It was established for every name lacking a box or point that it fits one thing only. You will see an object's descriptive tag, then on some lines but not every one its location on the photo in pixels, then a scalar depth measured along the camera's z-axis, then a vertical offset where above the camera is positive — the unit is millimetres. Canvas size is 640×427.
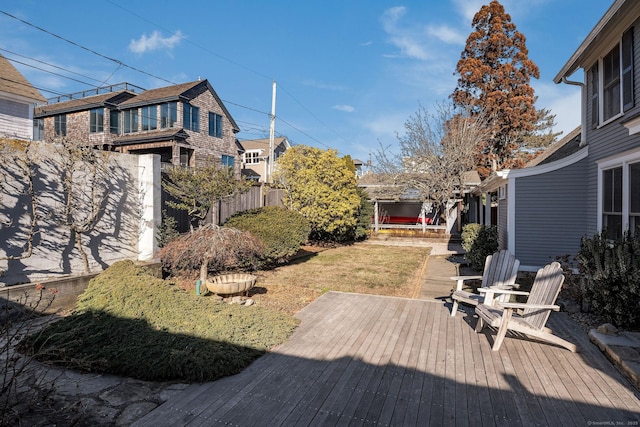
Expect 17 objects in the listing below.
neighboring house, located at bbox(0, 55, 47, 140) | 12297 +3830
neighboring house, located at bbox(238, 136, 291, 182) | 34859 +6019
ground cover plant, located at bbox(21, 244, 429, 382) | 3820 -1527
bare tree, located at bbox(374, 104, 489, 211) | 18641 +3236
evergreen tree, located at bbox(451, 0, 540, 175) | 21047 +7891
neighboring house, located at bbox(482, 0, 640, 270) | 5816 +870
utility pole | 18625 +4873
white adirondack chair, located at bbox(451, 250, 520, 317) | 5492 -1025
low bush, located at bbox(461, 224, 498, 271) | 9977 -915
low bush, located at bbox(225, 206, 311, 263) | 9734 -445
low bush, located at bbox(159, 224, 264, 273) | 7539 -751
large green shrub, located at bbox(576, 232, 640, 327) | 4645 -869
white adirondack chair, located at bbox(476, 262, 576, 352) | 4305 -1286
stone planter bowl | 6502 -1350
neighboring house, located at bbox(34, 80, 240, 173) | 22370 +5980
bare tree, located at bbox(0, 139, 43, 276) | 6047 +385
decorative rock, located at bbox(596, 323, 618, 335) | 4516 -1459
